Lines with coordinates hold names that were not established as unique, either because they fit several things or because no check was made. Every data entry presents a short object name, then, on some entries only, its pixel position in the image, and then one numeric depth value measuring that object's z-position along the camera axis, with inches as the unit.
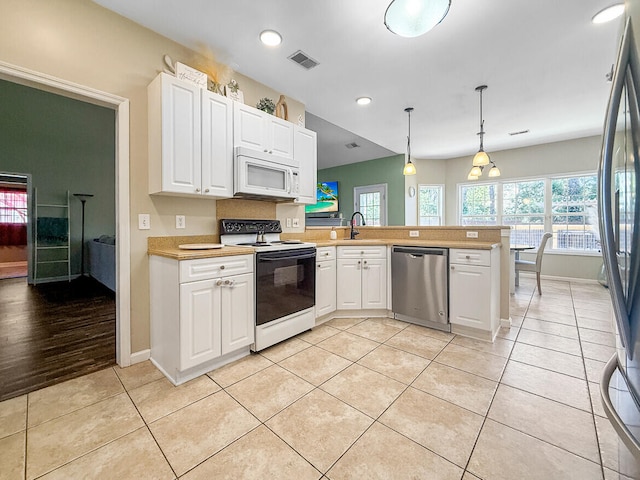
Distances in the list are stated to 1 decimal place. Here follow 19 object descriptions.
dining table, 158.8
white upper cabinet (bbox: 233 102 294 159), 98.4
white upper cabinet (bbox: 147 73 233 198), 81.5
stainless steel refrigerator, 26.6
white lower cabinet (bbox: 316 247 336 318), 114.0
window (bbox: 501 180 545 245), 221.3
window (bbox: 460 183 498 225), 243.8
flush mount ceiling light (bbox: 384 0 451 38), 65.9
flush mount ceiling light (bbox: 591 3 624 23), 79.6
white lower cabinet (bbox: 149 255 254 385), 73.7
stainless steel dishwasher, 108.3
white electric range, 90.7
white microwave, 96.4
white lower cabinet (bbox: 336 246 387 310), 122.6
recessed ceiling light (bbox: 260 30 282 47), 89.8
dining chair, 165.6
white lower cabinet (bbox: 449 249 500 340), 99.7
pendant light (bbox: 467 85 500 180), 127.8
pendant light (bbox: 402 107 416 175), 152.5
